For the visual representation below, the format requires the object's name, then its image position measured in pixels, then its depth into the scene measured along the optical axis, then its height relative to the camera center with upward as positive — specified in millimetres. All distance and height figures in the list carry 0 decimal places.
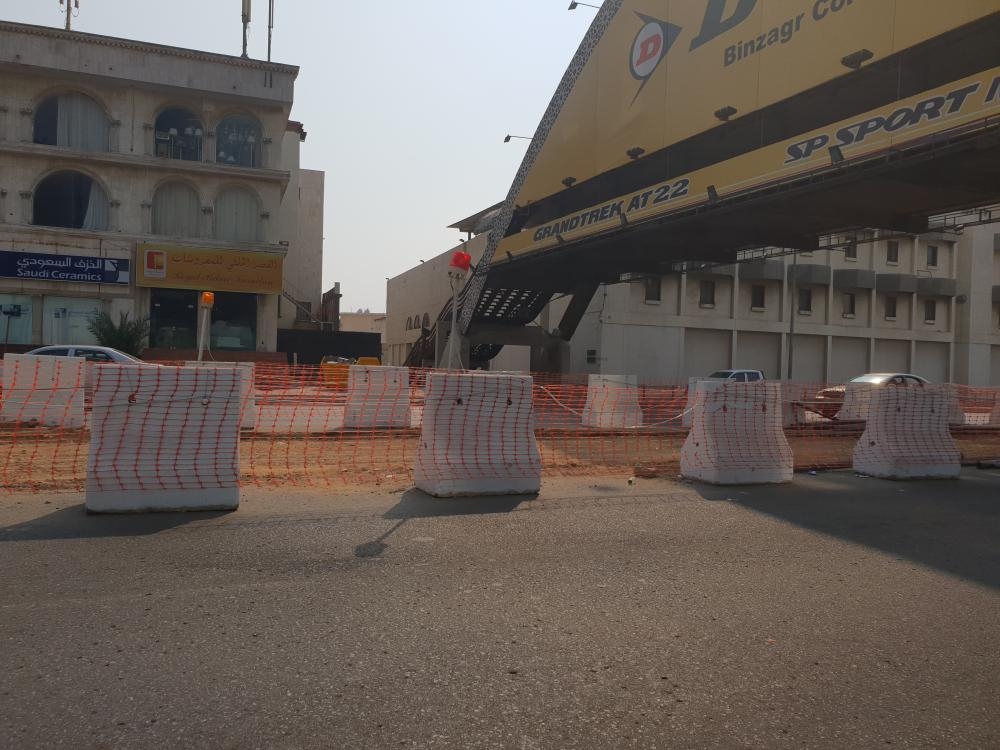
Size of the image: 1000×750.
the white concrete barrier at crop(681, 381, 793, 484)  9633 -724
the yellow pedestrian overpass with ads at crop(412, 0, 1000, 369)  15891 +7087
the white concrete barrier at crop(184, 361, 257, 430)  14106 -737
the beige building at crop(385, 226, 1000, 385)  40656 +3648
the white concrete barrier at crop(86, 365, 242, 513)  6930 -709
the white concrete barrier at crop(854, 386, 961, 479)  10742 -742
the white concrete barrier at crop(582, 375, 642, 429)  18062 -706
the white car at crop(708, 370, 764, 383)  25406 +174
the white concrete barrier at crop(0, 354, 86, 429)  14305 -617
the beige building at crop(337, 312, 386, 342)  117000 +7321
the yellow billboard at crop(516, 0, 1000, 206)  16875 +8719
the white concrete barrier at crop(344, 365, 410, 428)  15789 -605
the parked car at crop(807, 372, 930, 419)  19078 -324
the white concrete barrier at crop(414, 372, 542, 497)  8297 -729
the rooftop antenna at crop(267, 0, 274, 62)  38250 +17384
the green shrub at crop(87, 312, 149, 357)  30453 +1134
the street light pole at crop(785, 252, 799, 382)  36041 +2714
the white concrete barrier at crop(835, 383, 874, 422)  18031 -501
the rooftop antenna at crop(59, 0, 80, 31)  40778 +18348
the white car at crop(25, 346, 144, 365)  18125 +172
